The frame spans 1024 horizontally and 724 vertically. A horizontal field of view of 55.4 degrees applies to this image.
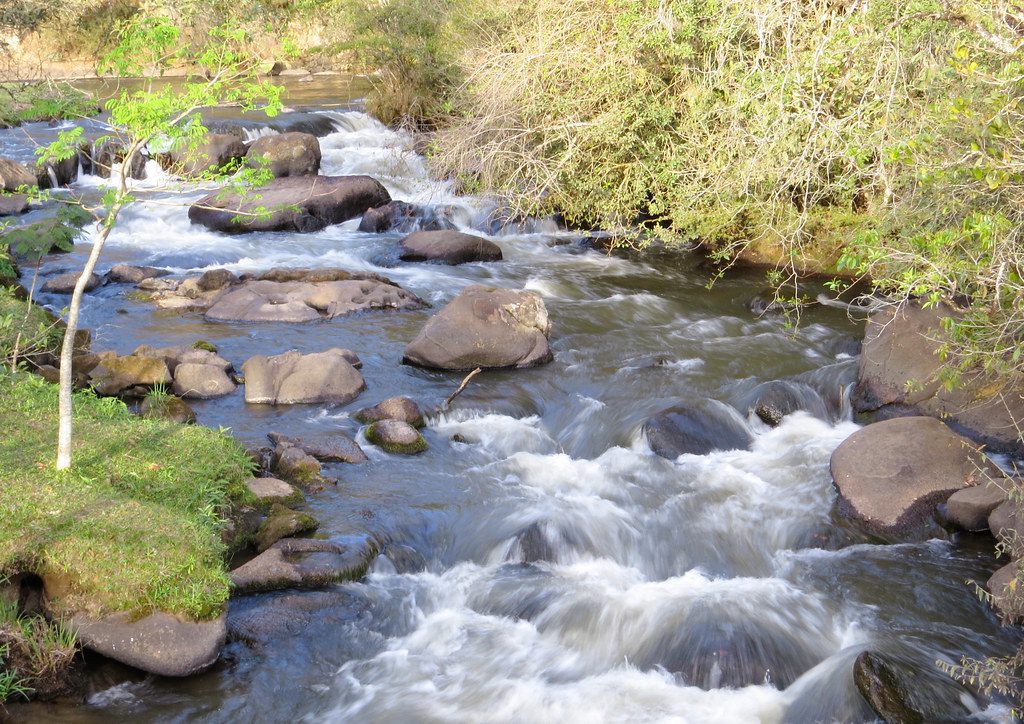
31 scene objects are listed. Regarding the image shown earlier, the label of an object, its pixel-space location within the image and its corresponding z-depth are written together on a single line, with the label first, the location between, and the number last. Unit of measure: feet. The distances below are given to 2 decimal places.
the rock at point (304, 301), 40.45
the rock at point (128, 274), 44.37
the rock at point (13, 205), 52.77
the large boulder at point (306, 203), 52.75
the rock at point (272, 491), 24.71
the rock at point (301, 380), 32.48
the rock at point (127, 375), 31.58
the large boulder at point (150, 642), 18.66
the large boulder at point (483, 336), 35.45
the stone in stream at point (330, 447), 28.12
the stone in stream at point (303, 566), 21.53
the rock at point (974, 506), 24.58
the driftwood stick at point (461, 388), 32.13
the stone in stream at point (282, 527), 23.12
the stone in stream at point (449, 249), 49.08
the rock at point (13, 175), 54.19
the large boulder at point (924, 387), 28.43
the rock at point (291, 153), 61.36
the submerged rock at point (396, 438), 29.25
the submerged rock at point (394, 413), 30.86
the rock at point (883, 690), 18.01
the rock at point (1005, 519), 23.10
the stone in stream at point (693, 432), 29.91
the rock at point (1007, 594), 20.31
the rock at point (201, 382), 32.48
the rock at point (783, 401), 31.89
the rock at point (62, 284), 42.06
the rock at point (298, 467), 26.45
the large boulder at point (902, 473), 25.41
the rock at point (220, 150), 62.18
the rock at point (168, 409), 29.12
